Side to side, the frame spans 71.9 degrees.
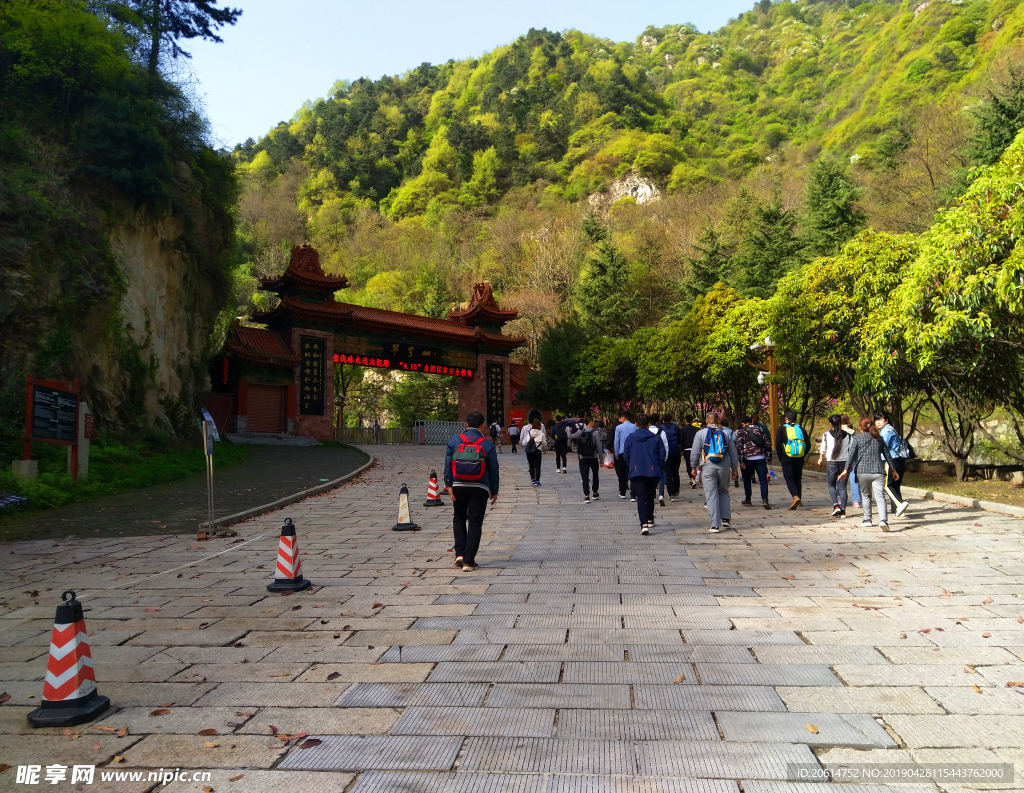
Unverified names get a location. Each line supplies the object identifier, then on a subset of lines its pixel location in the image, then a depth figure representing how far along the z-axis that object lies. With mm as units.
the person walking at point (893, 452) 10289
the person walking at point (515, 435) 31716
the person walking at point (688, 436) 15031
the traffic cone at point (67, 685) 3686
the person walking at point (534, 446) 16594
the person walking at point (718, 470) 10023
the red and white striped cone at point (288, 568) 6578
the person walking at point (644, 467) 9633
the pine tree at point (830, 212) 33219
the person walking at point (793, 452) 11727
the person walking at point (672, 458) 13203
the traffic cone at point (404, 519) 10469
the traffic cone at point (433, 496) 13367
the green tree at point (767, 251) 35750
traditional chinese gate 29109
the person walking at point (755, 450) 12438
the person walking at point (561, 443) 18016
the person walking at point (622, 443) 11328
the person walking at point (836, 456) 11211
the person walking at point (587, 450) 13648
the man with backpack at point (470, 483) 7430
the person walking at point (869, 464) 9781
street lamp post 18994
